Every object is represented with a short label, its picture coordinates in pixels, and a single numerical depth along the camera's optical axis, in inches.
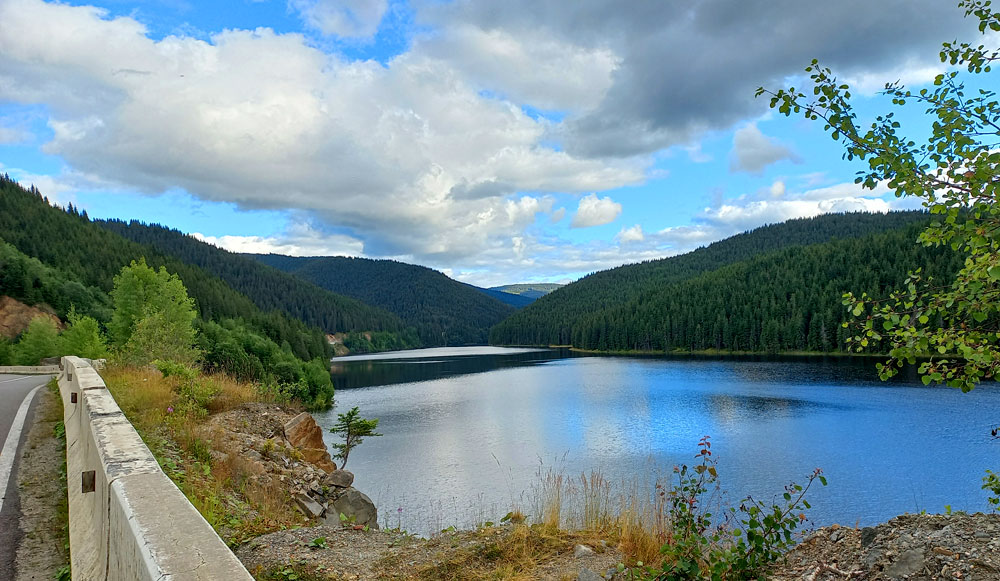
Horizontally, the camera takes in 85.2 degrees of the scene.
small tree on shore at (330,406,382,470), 867.6
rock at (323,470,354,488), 530.6
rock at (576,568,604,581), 240.5
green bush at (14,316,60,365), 1844.2
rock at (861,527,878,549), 213.0
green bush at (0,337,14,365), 1806.1
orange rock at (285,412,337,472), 631.2
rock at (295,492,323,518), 434.4
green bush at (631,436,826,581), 210.0
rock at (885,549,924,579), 177.6
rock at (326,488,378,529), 472.7
